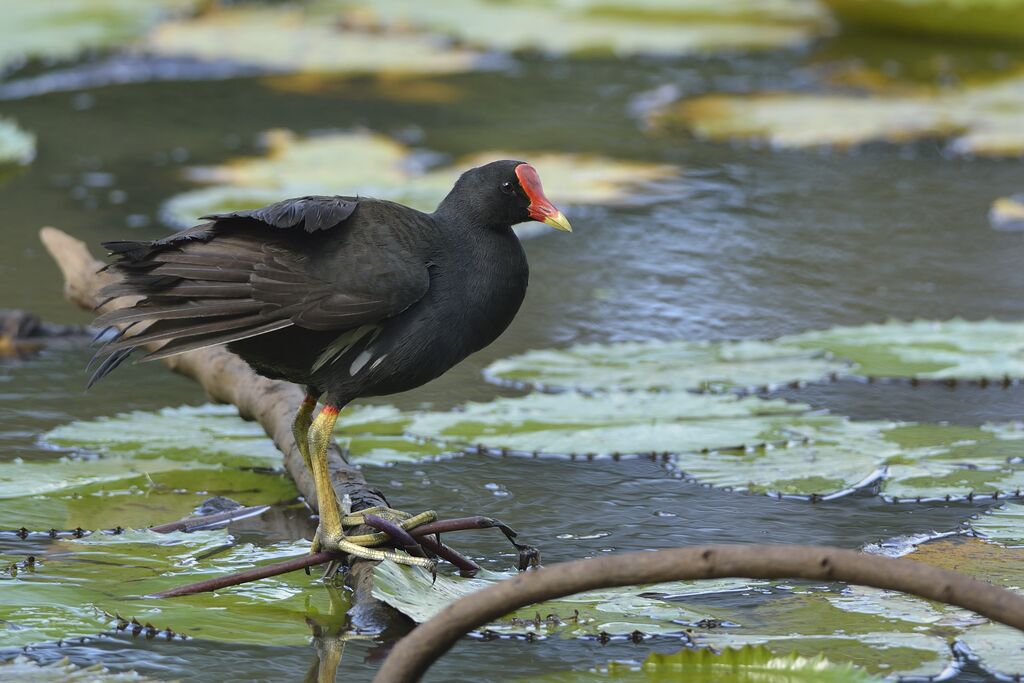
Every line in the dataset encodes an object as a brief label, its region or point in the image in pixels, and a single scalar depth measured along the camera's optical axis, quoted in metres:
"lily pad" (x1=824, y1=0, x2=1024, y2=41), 15.59
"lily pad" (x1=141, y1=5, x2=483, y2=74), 16.03
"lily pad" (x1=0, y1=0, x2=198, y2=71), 15.79
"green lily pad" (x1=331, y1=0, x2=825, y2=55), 16.69
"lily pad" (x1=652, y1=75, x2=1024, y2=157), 12.85
